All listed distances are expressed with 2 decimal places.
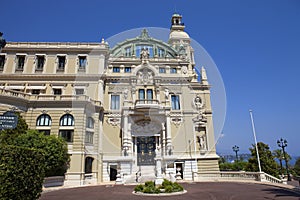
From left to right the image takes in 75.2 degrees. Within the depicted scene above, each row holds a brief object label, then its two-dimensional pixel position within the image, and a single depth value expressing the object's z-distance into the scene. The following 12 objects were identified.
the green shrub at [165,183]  14.64
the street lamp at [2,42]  8.87
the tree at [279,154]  39.03
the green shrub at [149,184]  14.55
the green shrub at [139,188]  14.70
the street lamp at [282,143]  30.91
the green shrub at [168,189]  14.02
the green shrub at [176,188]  14.35
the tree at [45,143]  18.62
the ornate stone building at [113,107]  23.45
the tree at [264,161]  28.78
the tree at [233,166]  36.09
